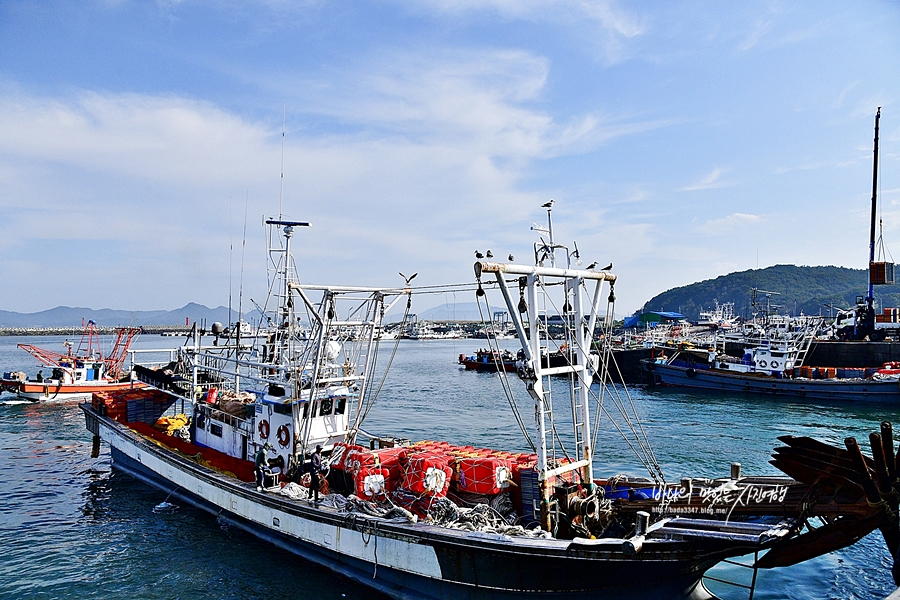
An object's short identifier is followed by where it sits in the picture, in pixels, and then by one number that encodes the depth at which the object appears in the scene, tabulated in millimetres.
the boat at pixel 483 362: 71938
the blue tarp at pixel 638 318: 110412
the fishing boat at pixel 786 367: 40312
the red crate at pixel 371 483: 12930
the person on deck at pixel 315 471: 13586
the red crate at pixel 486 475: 11797
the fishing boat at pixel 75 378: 41156
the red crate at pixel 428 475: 12125
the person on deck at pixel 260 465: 14594
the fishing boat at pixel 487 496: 9078
